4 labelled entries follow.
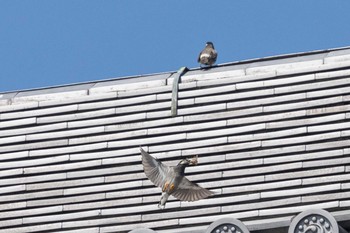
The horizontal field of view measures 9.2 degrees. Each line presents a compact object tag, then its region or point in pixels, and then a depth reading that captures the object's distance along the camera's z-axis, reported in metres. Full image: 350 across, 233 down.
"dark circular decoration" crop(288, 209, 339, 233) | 45.59
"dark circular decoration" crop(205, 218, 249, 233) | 46.34
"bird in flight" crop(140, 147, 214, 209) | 47.62
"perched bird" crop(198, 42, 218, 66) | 52.31
